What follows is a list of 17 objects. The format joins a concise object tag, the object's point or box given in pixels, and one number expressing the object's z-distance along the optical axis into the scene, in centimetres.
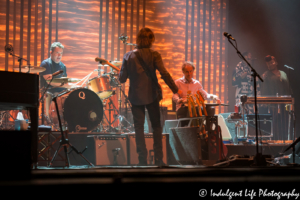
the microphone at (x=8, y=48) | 894
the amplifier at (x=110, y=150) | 955
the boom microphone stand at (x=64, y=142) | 815
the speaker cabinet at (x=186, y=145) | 918
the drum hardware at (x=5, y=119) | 1190
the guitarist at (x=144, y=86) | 834
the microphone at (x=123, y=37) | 1234
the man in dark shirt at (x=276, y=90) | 1545
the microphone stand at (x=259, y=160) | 698
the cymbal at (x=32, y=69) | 1074
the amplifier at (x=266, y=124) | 1370
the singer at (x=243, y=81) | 1555
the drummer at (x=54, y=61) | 1283
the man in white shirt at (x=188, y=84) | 1114
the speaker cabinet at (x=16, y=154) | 379
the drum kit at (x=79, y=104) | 1087
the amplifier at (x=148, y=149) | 983
